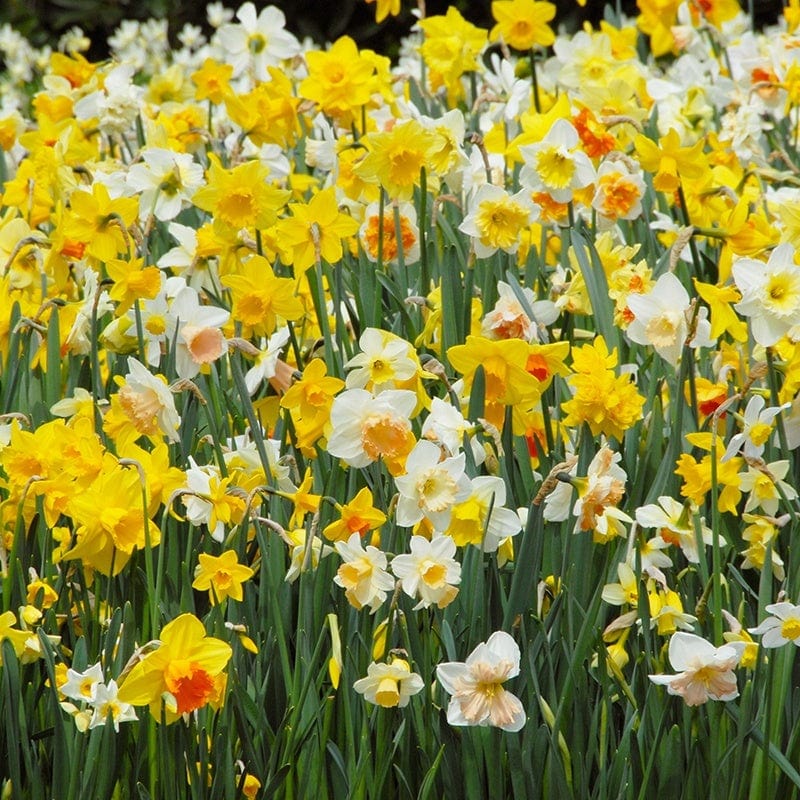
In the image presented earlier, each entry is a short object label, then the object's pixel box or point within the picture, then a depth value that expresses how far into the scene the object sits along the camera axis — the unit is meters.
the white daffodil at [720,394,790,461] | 6.74
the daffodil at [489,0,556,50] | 8.06
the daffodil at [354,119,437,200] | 7.02
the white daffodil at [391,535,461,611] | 6.58
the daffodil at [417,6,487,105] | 7.78
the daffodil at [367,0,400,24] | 8.38
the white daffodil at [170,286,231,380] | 6.82
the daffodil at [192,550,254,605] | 6.63
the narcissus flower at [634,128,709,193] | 7.04
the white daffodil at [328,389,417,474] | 6.63
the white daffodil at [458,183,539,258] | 6.97
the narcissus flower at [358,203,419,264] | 7.30
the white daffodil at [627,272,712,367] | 6.79
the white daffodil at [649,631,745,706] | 6.53
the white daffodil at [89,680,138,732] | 6.54
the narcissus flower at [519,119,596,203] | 7.06
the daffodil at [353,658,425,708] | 6.56
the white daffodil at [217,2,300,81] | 8.96
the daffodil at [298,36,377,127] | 7.52
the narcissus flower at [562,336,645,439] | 6.71
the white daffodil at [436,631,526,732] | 6.51
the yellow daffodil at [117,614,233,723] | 6.49
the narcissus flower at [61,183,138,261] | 7.06
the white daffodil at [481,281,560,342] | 6.84
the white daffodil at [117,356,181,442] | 6.73
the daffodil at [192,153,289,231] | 6.95
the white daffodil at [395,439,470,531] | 6.58
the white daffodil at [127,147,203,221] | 7.24
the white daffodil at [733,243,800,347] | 6.73
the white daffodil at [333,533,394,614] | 6.60
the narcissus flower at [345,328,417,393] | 6.72
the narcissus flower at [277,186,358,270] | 6.92
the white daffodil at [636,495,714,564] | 6.72
